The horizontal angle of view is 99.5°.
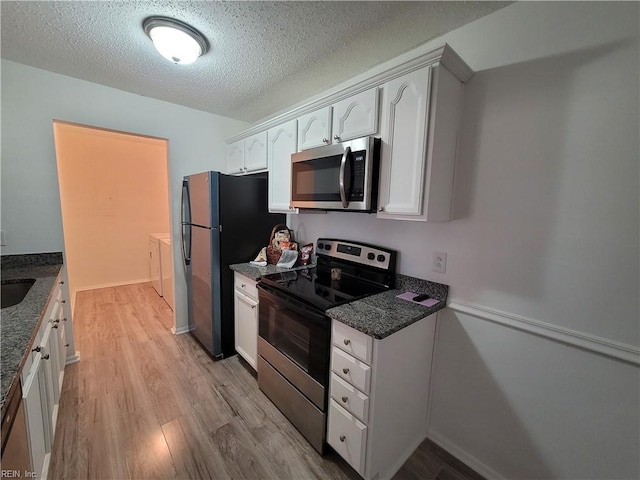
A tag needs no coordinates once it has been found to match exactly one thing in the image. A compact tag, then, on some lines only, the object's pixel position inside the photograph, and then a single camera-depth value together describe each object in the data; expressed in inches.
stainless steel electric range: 58.6
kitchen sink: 66.5
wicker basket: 93.7
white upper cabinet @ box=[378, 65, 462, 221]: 50.5
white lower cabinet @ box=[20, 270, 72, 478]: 42.1
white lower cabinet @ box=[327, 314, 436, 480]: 49.5
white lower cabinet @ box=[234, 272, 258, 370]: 82.4
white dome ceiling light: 56.5
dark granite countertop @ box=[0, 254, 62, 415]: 32.6
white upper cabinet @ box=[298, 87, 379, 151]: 58.9
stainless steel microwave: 57.1
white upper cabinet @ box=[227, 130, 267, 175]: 93.6
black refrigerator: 89.2
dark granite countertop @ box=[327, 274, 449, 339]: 48.6
